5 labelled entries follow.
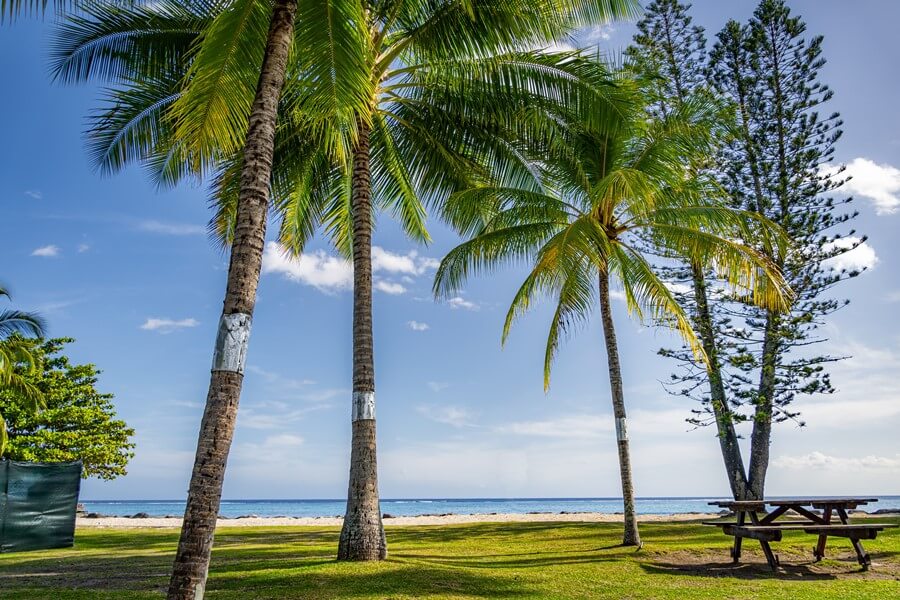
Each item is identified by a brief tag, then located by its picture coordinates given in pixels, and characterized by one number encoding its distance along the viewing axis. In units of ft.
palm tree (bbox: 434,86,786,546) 33.42
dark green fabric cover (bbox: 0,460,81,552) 37.73
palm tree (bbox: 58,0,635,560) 21.66
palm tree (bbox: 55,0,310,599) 14.96
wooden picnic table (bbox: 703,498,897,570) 26.00
